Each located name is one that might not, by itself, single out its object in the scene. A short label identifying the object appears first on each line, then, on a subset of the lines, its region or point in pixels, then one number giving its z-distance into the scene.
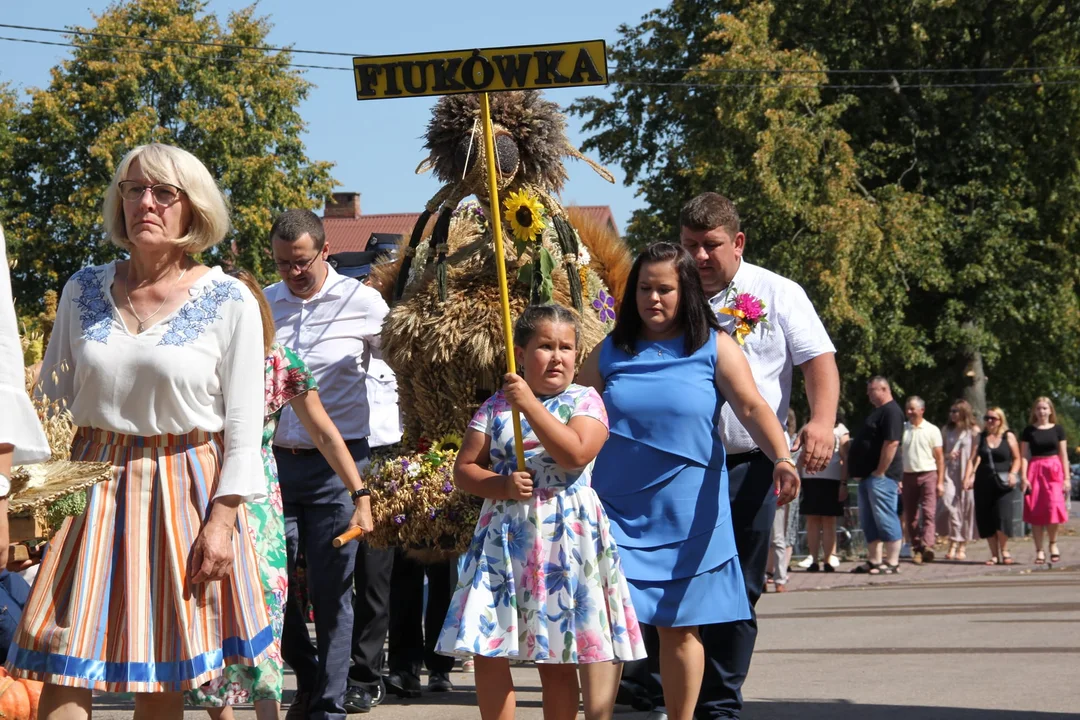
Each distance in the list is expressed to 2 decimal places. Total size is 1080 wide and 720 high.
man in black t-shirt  29.60
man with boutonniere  11.34
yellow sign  10.18
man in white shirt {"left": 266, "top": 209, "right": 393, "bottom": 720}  11.73
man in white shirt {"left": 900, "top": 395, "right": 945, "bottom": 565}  31.96
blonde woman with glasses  7.66
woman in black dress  32.30
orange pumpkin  11.08
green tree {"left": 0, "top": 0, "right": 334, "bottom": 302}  72.50
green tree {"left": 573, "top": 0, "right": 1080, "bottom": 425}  48.79
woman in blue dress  10.21
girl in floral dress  9.59
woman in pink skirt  31.26
